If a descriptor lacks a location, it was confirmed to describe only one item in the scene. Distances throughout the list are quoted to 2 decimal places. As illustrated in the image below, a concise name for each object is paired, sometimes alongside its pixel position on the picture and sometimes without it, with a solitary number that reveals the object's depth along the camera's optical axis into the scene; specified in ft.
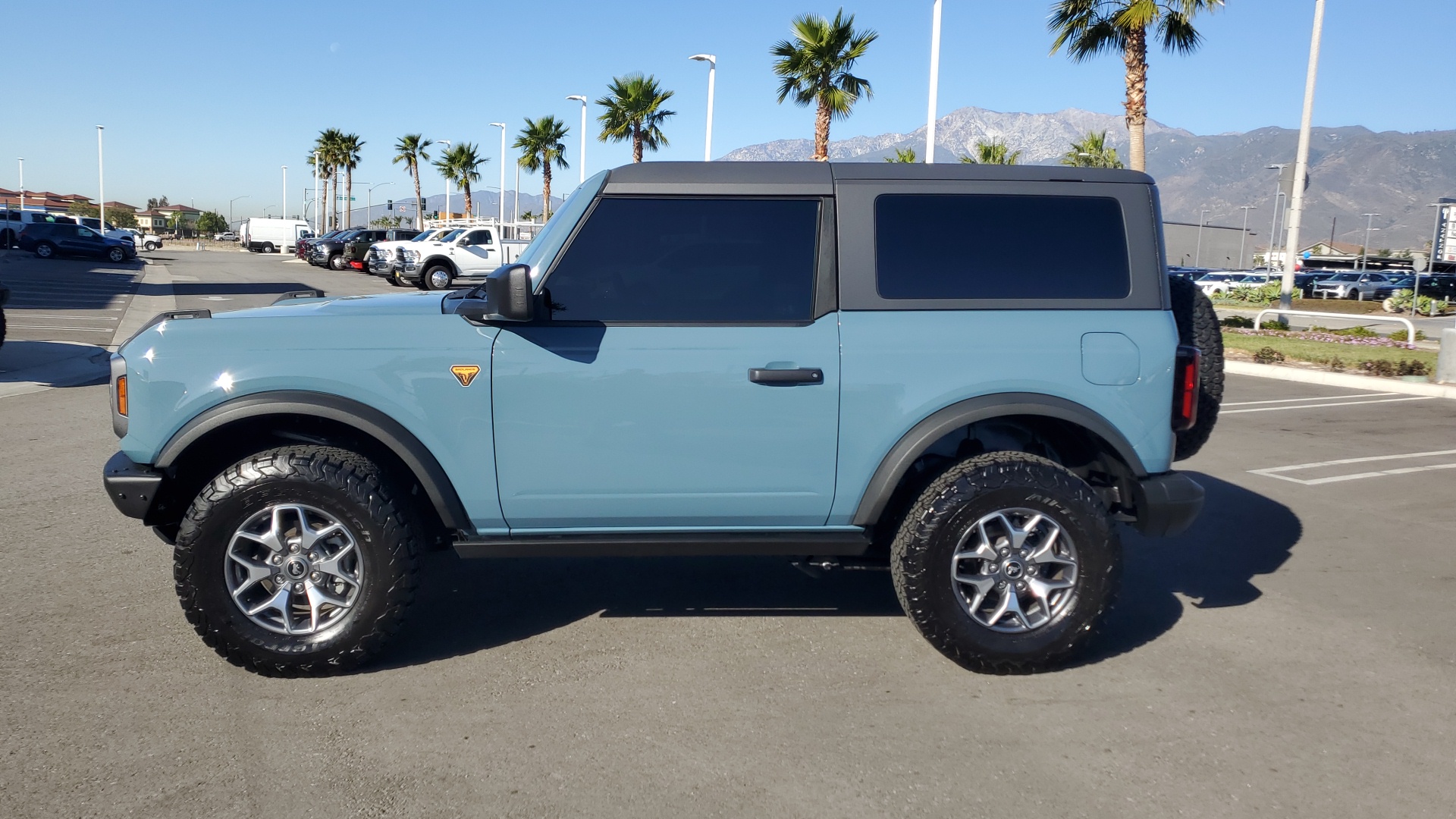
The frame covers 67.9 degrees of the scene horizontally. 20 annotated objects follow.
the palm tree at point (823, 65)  91.61
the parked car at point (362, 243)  131.64
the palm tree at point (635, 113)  135.74
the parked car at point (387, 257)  108.06
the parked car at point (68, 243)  134.62
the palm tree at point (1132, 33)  70.03
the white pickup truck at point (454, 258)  102.37
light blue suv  12.94
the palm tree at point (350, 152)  257.75
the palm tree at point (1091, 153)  166.09
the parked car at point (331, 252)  143.84
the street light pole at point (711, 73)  96.94
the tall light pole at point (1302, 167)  71.20
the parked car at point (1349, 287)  138.41
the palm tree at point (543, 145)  187.73
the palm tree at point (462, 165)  242.99
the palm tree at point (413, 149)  253.65
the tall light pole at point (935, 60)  65.26
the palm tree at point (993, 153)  149.07
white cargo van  242.78
